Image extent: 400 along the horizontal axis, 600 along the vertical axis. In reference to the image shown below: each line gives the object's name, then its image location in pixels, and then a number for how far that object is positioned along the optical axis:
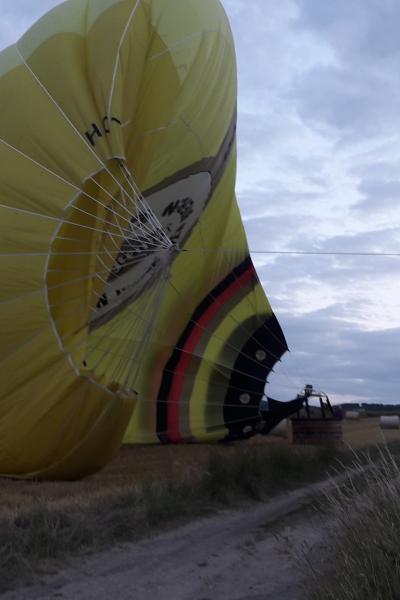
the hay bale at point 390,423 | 36.97
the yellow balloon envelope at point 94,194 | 10.56
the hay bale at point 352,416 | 51.33
